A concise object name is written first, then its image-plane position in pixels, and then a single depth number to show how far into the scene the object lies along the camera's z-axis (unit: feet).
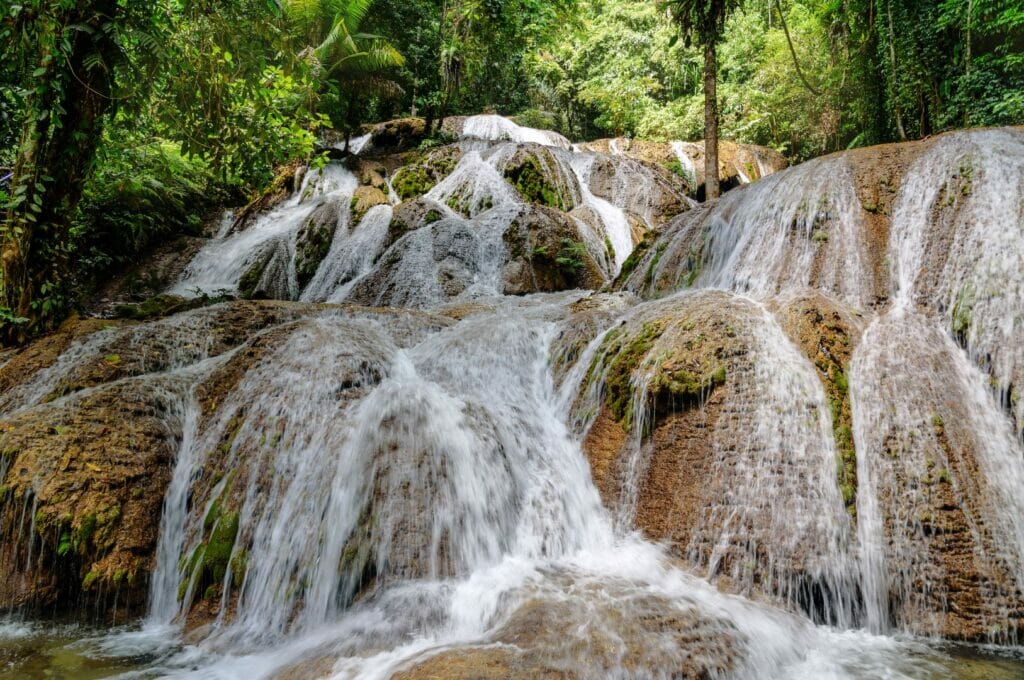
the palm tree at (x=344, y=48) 54.90
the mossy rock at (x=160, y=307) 22.24
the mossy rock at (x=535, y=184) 40.27
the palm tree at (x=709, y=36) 35.60
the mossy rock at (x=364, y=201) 37.91
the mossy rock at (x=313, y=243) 35.45
